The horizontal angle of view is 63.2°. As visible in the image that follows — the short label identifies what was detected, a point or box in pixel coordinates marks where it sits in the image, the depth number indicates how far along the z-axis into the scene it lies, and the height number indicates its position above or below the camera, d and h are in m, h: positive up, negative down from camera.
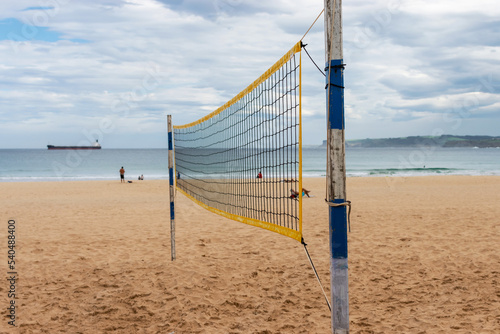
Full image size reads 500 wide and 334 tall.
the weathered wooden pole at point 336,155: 3.21 +0.08
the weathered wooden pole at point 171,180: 6.55 -0.21
